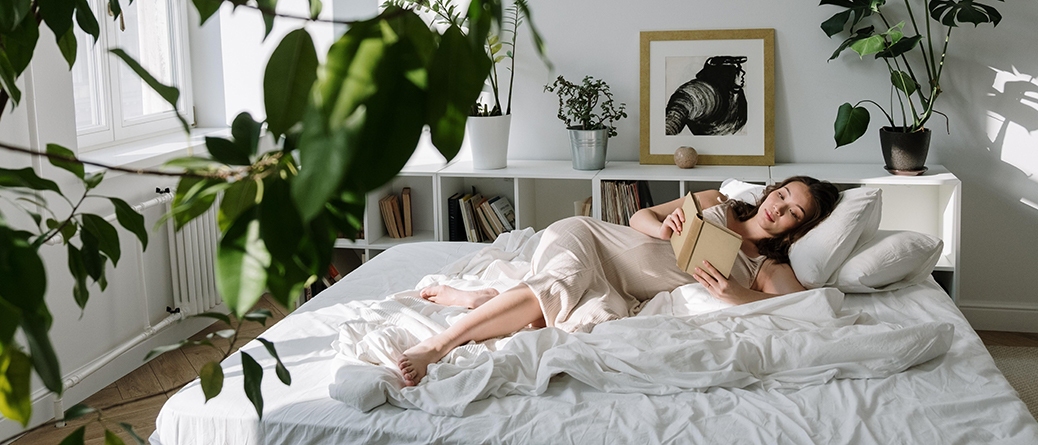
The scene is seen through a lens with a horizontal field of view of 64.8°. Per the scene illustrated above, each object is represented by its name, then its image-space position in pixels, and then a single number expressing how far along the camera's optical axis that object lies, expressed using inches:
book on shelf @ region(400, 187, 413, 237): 149.3
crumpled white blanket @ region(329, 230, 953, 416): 68.2
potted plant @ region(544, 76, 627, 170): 136.1
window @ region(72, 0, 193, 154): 128.9
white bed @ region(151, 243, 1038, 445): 61.5
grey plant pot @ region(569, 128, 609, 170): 135.9
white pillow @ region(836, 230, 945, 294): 93.4
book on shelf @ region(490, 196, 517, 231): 144.6
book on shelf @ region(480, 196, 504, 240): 143.9
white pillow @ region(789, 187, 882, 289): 93.6
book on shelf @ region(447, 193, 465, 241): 143.5
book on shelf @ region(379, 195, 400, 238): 148.5
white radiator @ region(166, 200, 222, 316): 131.7
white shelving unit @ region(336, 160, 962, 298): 124.2
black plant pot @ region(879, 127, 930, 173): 123.4
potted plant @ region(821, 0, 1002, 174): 122.9
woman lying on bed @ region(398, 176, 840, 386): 85.0
